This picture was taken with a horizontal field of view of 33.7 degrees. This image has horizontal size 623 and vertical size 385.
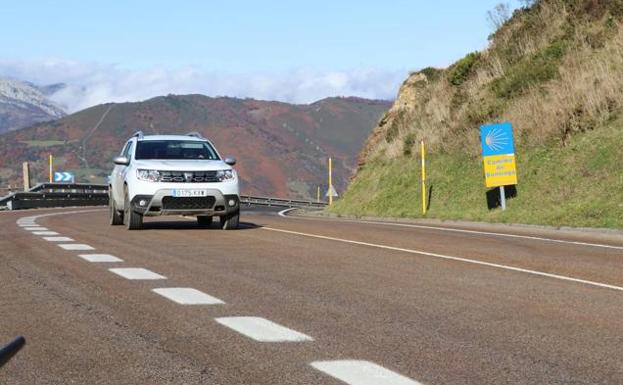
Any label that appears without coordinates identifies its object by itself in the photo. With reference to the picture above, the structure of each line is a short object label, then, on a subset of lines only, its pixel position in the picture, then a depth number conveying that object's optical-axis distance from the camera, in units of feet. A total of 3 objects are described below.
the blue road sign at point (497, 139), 85.25
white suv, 61.82
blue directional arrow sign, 300.40
